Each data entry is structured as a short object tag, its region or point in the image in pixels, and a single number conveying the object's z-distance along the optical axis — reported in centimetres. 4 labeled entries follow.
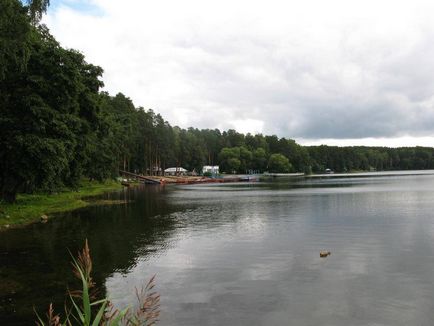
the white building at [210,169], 18422
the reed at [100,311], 476
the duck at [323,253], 2248
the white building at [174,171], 16350
